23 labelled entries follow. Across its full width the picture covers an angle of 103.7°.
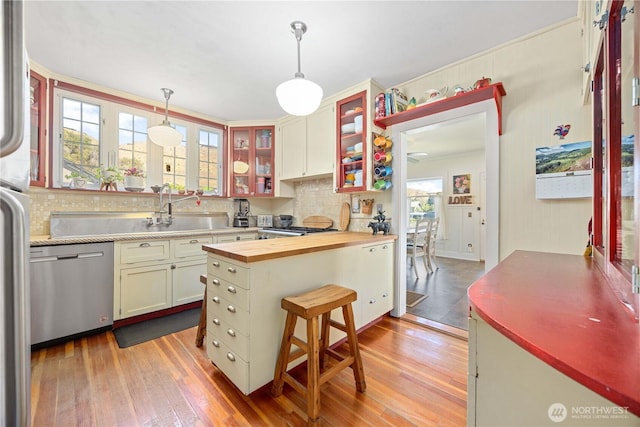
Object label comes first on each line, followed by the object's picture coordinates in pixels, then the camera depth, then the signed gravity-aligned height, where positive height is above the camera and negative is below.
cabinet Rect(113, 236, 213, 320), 2.29 -0.59
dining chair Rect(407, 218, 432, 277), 3.97 -0.48
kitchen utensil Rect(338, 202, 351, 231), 3.00 -0.02
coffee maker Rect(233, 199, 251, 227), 3.61 +0.03
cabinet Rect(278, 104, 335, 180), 2.91 +0.88
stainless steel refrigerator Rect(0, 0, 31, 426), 0.56 -0.05
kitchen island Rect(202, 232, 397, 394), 1.41 -0.47
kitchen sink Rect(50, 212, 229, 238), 2.42 -0.09
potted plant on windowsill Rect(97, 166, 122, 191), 2.65 +0.40
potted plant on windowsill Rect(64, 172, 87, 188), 2.52 +0.35
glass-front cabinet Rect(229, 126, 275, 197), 3.62 +0.80
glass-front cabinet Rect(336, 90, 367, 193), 2.59 +0.78
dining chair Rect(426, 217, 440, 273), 4.23 -0.47
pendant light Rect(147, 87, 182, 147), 2.42 +0.78
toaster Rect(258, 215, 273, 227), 3.71 -0.08
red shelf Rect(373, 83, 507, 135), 1.91 +0.94
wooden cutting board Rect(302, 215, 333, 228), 3.23 -0.09
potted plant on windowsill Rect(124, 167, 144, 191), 2.73 +0.38
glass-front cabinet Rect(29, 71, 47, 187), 2.27 +0.80
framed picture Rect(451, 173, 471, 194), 5.47 +0.69
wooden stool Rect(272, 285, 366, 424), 1.29 -0.72
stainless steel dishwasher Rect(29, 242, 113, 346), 1.90 -0.61
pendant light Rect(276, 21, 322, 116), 1.58 +0.76
